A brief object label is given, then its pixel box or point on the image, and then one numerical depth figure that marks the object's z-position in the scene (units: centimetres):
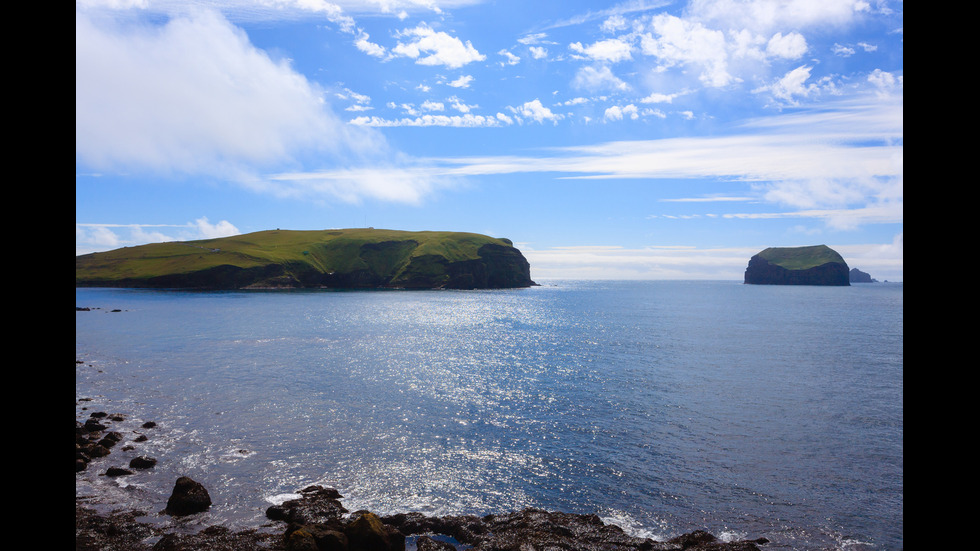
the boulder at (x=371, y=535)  1973
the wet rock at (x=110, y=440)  3213
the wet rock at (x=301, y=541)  1911
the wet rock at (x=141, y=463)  2898
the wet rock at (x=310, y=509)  2316
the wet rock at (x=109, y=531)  2008
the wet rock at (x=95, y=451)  3055
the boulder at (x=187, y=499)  2364
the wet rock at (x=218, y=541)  1997
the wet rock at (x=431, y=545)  2050
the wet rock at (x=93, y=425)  3466
